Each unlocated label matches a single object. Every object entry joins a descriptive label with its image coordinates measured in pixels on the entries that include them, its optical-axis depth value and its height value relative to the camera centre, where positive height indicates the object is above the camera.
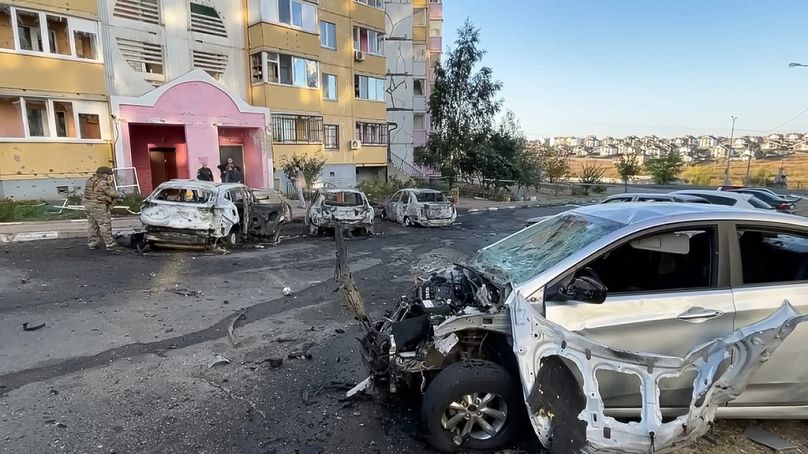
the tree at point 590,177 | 35.00 -1.28
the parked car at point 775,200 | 13.79 -1.29
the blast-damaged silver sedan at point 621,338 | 2.49 -1.07
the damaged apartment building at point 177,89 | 15.72 +3.16
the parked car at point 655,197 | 10.04 -0.85
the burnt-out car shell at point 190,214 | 9.68 -1.09
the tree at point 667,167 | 43.81 -0.66
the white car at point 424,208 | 15.32 -1.58
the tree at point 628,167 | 35.78 -0.51
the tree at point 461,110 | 28.44 +3.31
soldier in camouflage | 9.94 -0.84
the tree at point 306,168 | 20.56 -0.23
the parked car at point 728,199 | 10.58 -0.93
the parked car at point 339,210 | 12.69 -1.35
